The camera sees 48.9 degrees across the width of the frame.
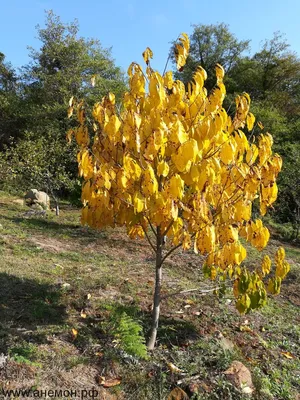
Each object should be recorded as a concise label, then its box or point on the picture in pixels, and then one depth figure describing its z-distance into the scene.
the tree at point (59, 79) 14.14
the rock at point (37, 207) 9.81
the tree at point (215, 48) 22.33
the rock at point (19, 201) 10.39
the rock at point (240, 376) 2.49
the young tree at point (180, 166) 1.92
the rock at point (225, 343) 2.92
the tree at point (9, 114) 16.06
